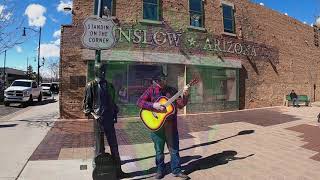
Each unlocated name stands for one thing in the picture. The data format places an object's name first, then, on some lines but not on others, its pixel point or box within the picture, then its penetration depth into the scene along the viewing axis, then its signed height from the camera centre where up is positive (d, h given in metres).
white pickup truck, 14.13 -0.22
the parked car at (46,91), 22.09 -0.13
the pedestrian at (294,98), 13.34 -0.54
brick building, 9.02 +1.86
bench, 13.56 -0.68
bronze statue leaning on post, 3.74 -0.40
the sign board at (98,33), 3.85 +1.06
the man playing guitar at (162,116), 3.65 -0.48
